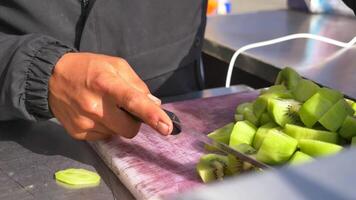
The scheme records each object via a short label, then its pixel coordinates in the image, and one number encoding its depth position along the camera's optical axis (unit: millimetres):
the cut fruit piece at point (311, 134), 790
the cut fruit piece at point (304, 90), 847
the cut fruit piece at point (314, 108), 802
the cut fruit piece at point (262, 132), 811
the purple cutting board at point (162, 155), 772
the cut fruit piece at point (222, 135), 839
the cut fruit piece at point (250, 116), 855
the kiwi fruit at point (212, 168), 769
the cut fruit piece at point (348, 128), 793
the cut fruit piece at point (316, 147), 753
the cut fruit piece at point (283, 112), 824
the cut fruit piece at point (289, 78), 902
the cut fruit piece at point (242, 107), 897
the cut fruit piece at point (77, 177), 776
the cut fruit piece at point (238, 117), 884
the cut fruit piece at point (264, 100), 854
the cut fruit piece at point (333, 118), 799
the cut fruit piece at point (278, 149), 762
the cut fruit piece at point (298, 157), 743
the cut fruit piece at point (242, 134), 818
